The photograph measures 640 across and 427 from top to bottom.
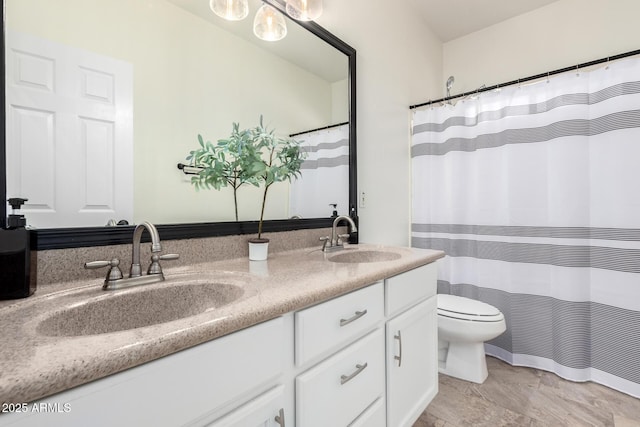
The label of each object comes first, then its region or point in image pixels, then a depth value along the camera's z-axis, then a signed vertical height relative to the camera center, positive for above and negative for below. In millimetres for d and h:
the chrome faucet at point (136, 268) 796 -153
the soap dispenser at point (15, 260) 668 -102
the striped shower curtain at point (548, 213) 1625 -2
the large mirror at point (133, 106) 815 +364
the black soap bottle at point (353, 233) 1821 -119
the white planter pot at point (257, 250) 1214 -147
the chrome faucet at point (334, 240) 1527 -139
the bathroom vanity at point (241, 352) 429 -266
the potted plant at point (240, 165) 1168 +195
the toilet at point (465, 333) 1709 -694
